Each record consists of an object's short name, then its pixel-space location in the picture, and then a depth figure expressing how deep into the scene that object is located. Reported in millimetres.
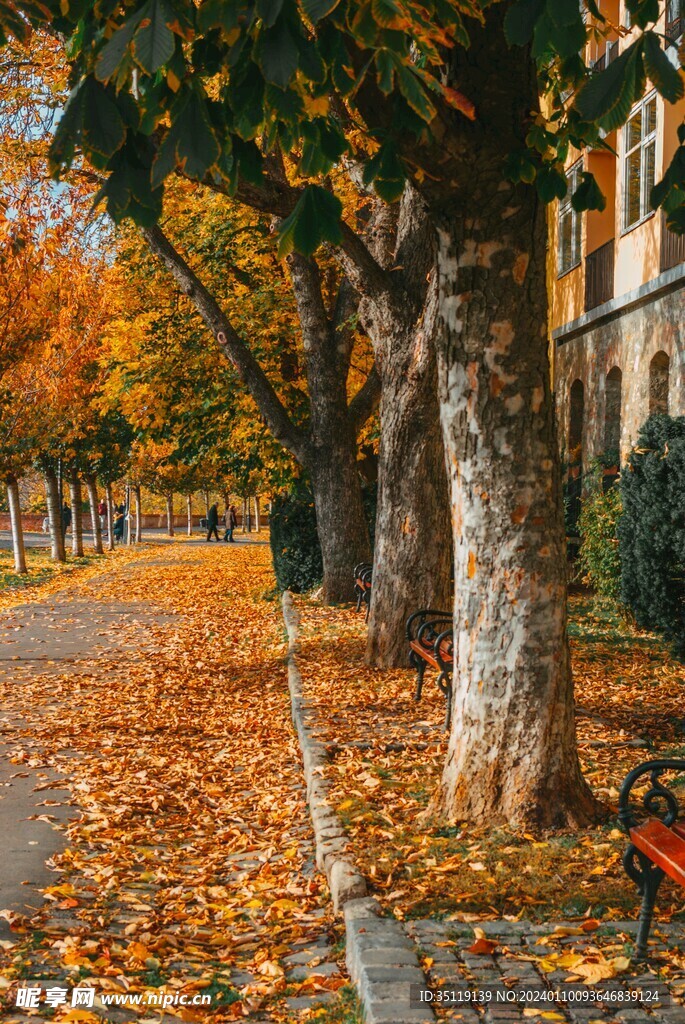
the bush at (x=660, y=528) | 11672
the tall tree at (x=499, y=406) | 5453
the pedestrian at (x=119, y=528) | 58219
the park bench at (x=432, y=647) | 7850
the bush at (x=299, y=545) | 19062
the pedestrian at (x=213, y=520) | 52312
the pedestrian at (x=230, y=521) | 51625
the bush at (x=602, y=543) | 16812
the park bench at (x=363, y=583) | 14766
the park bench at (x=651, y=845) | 4141
